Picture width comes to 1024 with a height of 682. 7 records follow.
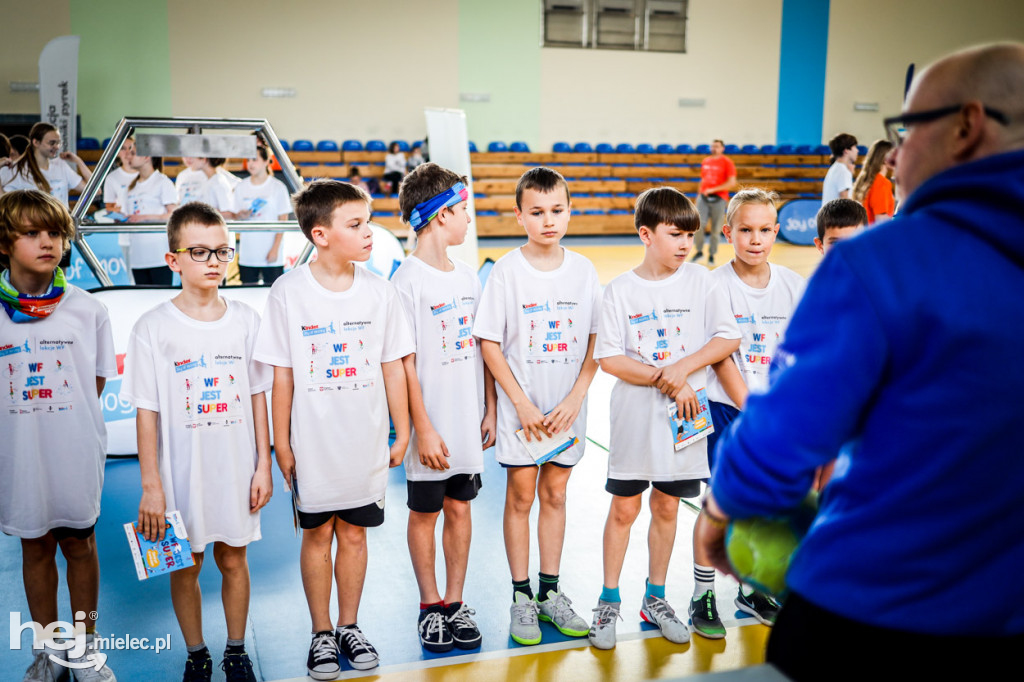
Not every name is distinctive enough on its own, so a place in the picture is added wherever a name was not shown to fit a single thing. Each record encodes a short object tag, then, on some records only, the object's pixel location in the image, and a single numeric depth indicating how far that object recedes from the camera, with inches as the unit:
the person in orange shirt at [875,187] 223.6
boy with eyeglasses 95.3
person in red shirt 502.3
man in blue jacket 36.9
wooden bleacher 652.7
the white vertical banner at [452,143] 293.1
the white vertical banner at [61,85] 402.6
